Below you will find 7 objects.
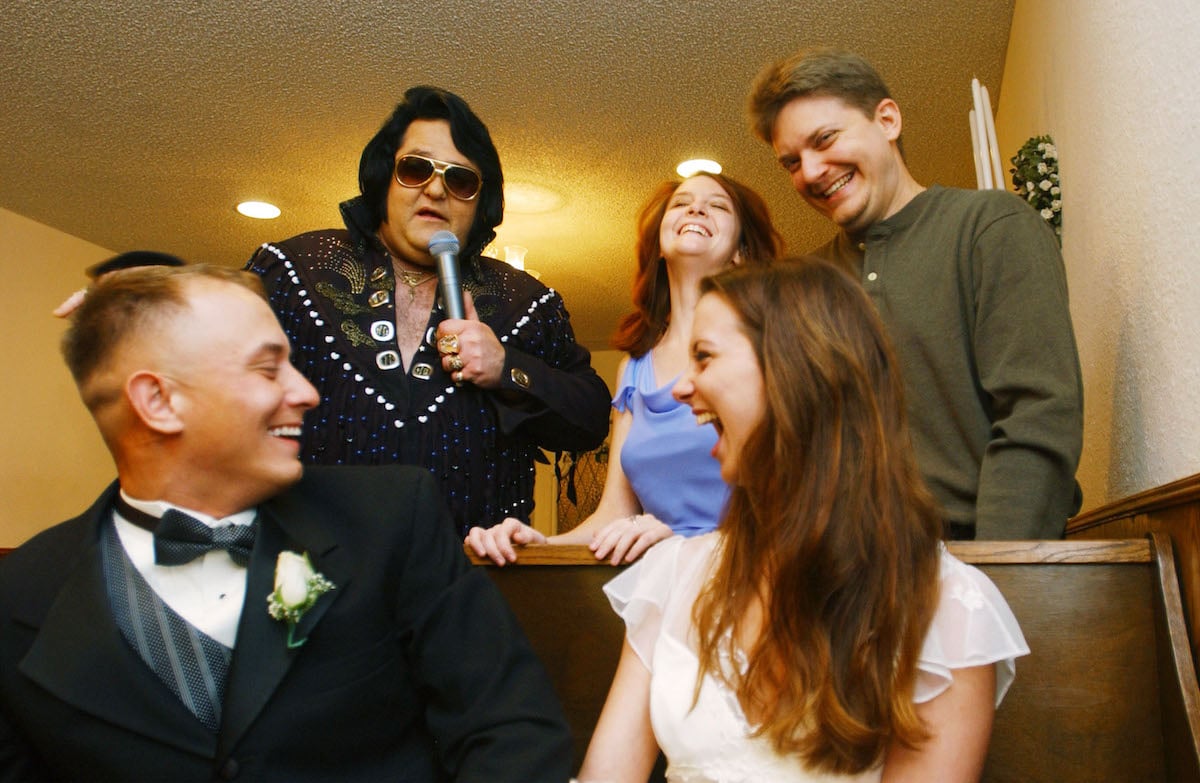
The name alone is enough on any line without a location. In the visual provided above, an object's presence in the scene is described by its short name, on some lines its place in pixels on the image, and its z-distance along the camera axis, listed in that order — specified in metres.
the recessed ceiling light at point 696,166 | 4.68
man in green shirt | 1.61
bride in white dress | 1.17
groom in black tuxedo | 1.19
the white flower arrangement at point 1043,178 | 2.62
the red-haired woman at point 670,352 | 1.97
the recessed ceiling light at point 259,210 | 5.16
